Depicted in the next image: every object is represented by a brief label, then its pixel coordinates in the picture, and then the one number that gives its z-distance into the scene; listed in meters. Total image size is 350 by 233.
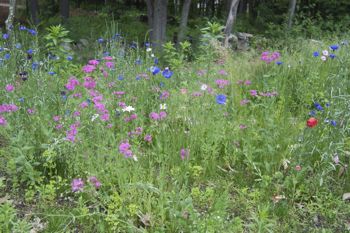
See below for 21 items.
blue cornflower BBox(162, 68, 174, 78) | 3.55
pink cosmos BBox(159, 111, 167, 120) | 2.85
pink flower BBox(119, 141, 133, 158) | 2.29
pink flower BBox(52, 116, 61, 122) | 2.64
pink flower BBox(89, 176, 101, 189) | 2.19
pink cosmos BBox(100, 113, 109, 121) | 2.53
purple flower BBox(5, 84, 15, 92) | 2.86
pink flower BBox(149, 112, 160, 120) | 2.78
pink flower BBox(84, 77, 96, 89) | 2.94
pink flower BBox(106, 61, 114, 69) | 3.37
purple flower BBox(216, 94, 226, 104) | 2.95
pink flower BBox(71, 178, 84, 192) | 2.14
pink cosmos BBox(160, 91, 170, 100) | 3.29
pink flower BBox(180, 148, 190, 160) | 2.59
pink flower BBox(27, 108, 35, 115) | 2.81
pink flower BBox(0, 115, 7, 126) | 2.48
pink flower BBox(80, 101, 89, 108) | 2.68
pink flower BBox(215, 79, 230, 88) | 3.45
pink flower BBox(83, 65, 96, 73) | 3.17
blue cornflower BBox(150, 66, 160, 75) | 3.57
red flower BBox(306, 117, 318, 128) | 2.14
